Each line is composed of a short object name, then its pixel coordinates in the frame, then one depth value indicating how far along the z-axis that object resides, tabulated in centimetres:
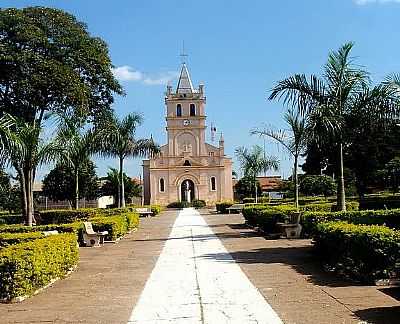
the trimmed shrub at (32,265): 877
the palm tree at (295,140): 2344
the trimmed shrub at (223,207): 4871
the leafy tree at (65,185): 5675
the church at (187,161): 7481
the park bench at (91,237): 1833
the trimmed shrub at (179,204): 6831
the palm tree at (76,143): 2379
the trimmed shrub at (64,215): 3177
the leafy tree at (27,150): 1986
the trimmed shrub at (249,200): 5743
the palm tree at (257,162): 5200
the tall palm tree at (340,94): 1728
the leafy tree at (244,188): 5914
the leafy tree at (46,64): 2770
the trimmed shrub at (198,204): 6794
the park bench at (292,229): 1839
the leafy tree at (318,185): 5809
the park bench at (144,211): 4463
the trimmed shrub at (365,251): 917
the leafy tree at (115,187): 6237
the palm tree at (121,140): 3322
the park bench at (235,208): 4696
